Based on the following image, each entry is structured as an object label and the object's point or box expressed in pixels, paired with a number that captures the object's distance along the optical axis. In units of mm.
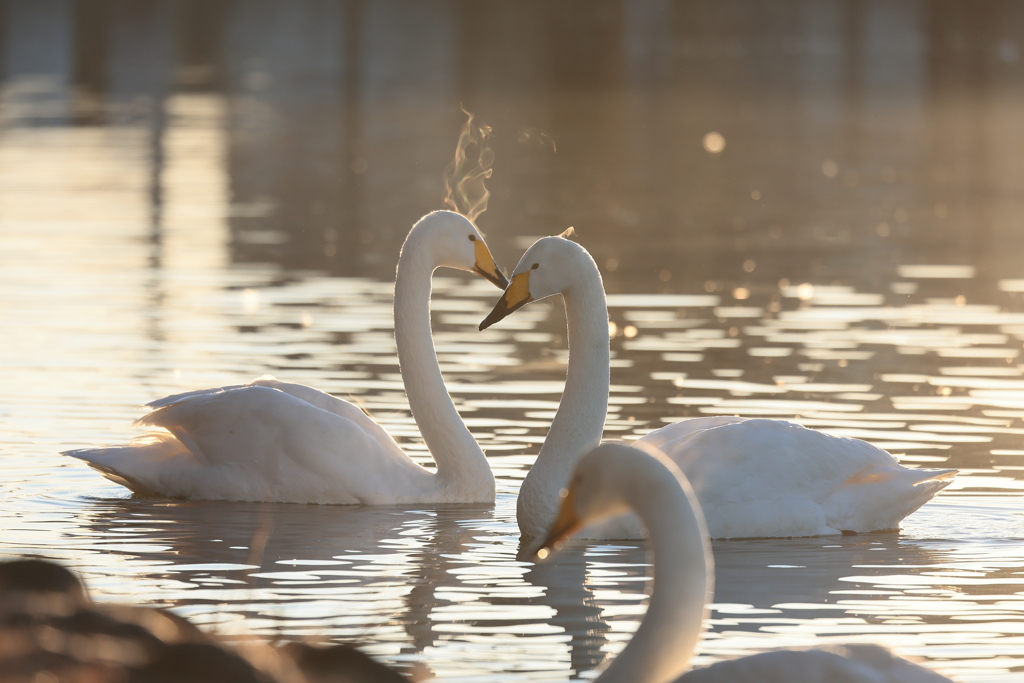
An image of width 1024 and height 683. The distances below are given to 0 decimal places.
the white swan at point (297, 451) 19469
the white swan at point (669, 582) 10383
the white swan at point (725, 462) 17797
